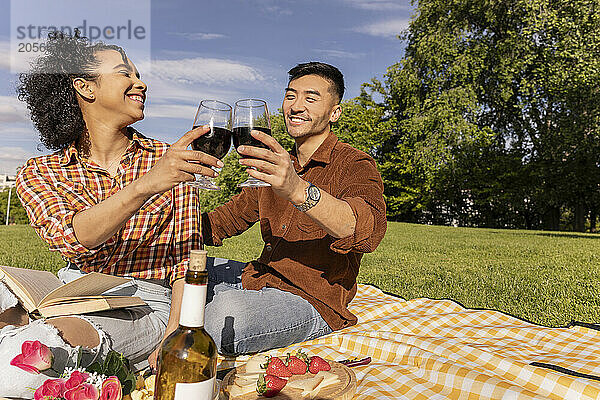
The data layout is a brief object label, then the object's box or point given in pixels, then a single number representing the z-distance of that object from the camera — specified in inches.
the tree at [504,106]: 730.2
